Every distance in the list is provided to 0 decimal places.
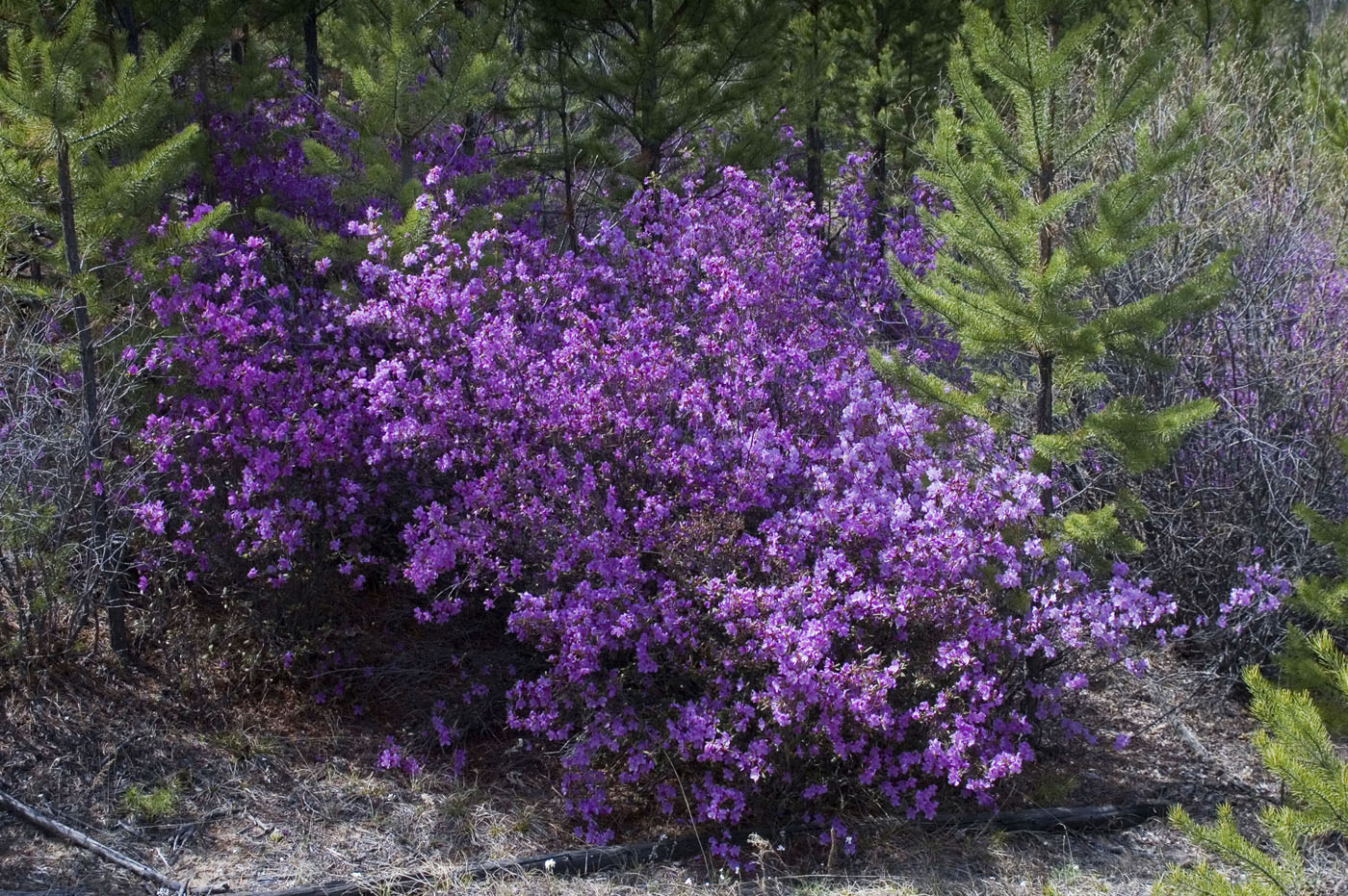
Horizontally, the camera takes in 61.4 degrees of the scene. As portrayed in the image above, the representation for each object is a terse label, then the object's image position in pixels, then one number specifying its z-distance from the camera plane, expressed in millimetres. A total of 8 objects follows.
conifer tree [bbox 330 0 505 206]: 5395
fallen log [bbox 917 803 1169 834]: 4309
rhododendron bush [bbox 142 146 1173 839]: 4094
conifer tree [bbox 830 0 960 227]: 9234
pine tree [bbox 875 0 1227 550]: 4094
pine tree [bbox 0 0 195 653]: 4168
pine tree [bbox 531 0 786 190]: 6977
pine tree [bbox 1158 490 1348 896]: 2682
